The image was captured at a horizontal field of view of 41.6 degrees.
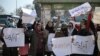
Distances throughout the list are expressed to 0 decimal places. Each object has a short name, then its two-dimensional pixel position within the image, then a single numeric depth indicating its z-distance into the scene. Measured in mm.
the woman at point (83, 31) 4156
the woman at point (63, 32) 4401
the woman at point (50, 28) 4605
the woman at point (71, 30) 4262
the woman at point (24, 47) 4662
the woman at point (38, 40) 4537
